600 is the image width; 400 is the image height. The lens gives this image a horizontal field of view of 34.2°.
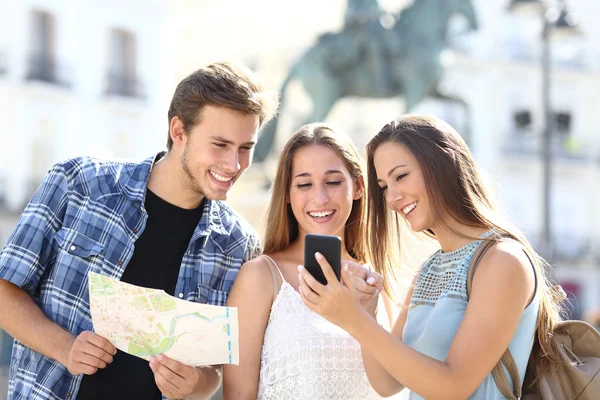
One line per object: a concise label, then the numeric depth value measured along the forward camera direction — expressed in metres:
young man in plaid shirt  3.03
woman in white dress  3.08
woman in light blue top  2.50
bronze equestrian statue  10.78
